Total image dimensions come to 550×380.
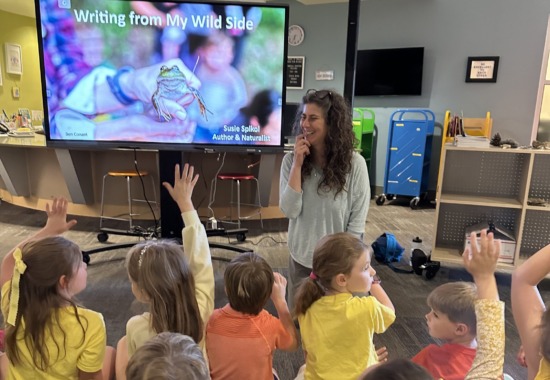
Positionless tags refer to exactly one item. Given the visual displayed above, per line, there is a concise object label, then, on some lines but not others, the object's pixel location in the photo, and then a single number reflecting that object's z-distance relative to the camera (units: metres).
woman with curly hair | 1.86
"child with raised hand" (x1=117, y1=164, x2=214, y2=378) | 1.24
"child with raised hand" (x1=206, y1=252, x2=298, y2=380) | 1.27
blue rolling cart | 5.79
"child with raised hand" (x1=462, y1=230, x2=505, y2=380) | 0.94
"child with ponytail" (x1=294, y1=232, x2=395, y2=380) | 1.28
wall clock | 6.61
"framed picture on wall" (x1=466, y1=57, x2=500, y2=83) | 5.62
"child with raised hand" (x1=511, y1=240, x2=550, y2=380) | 1.09
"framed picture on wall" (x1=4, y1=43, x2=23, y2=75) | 7.07
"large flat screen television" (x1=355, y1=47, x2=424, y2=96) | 5.98
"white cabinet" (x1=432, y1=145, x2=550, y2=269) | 3.08
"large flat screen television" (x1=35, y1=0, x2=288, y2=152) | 2.65
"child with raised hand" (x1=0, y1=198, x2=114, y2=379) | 1.17
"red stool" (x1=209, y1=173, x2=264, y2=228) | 4.10
